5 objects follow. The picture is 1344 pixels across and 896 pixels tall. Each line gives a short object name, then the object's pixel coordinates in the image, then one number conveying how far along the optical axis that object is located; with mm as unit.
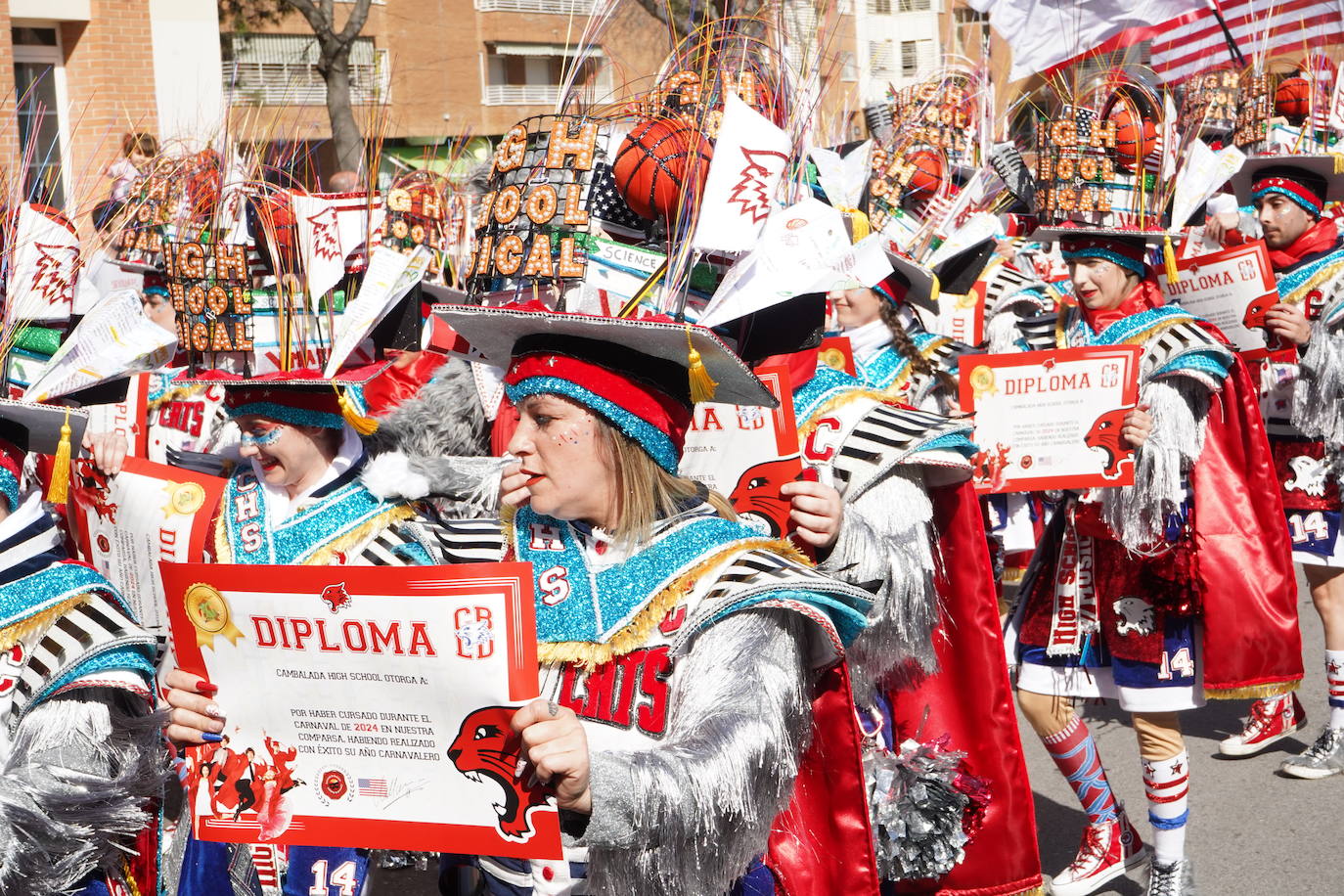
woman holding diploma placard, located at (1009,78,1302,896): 4629
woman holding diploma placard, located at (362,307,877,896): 2287
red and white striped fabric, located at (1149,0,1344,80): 11766
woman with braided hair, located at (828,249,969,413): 4496
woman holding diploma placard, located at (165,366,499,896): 3398
